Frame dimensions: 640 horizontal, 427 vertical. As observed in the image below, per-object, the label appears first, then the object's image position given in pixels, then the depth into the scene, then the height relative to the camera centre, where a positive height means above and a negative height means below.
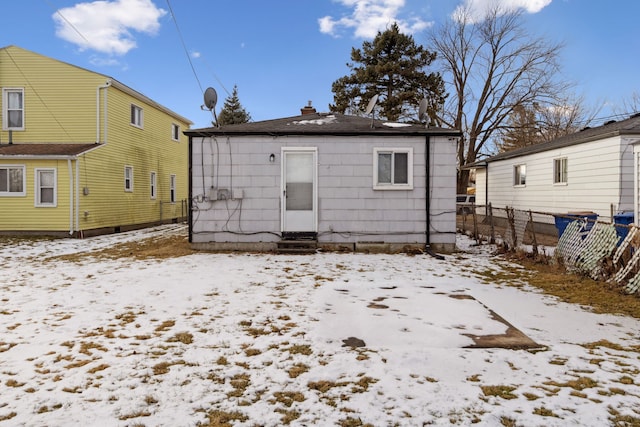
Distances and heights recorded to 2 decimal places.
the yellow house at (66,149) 12.76 +1.92
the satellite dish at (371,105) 9.80 +2.58
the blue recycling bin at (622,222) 6.17 -0.35
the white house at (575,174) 10.41 +1.08
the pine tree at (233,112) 43.22 +10.84
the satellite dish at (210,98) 9.57 +2.65
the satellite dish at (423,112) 10.44 +2.56
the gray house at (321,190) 9.55 +0.34
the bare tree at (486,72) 25.86 +9.35
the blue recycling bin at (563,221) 7.54 -0.34
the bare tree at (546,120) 26.22 +6.24
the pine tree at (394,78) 27.14 +9.24
